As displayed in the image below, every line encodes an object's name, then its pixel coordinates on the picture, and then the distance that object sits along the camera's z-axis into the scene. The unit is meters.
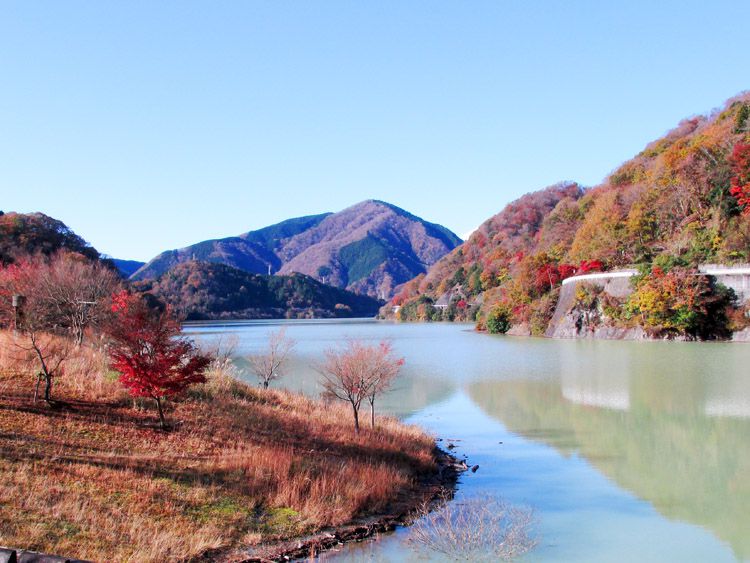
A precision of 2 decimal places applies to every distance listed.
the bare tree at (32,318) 13.93
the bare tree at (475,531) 8.35
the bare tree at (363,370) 15.80
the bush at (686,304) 45.28
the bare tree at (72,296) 24.06
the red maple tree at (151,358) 12.02
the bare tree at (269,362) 23.34
